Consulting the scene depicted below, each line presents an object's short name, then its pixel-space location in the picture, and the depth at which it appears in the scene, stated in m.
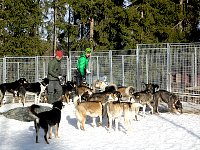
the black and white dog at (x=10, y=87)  14.60
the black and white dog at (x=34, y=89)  14.51
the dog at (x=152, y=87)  13.01
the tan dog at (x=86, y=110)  9.41
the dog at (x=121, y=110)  9.04
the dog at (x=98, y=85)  14.63
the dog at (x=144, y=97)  11.56
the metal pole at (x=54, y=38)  31.48
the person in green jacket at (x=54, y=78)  12.19
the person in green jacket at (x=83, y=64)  14.25
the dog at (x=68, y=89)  14.57
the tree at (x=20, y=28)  26.72
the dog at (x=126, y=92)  12.74
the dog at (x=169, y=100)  12.25
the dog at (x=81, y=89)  13.63
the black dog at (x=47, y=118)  8.09
